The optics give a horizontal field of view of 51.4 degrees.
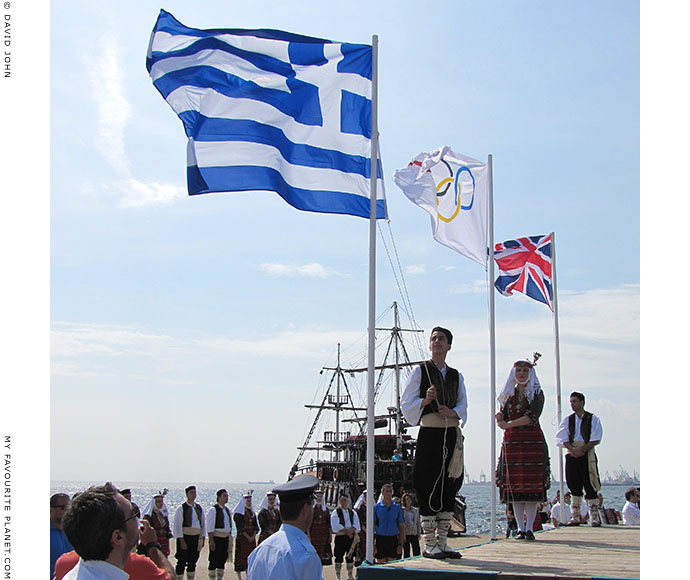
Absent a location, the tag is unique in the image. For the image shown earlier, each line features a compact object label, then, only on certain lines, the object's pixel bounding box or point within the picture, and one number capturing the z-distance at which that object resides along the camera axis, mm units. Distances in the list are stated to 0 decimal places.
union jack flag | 15992
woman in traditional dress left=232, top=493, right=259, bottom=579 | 17094
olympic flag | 10984
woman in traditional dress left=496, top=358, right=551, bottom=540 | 8305
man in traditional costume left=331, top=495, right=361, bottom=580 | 17328
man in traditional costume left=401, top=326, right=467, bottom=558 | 6676
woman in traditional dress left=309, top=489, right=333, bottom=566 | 18172
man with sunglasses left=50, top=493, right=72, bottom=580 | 6617
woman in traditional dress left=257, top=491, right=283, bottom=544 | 16156
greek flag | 8602
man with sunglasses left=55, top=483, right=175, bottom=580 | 3434
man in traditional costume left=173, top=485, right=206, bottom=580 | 15859
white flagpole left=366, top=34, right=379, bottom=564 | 6727
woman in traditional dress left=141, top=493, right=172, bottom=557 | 15562
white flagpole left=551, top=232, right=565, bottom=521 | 15788
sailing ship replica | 54969
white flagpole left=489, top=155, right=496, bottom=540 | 9273
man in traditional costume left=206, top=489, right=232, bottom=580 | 16156
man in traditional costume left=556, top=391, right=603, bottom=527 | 10984
